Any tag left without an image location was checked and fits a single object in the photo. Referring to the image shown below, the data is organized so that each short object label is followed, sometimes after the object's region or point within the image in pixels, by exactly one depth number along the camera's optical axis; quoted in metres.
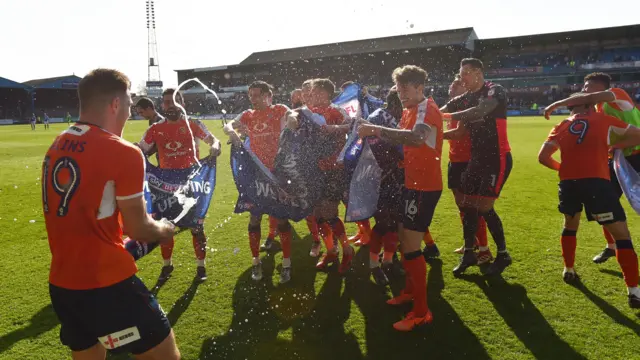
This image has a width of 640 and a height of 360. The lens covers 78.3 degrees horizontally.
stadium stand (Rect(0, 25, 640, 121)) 46.81
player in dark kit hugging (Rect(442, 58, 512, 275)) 4.75
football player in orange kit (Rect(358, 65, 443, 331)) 3.65
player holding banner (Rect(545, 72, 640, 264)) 4.21
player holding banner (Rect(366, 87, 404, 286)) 4.57
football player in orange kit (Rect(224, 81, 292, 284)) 5.11
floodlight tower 60.41
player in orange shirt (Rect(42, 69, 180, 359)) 2.01
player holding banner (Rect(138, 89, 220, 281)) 5.24
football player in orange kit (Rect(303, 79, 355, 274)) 5.09
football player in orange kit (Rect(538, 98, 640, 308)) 4.04
